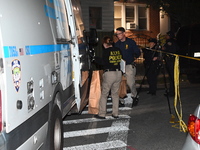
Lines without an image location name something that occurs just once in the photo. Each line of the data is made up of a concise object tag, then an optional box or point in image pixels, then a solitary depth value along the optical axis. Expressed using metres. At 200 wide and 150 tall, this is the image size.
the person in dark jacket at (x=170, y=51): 11.16
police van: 3.13
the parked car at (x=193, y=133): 3.31
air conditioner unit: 25.12
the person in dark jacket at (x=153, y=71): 10.98
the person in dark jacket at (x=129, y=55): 9.42
